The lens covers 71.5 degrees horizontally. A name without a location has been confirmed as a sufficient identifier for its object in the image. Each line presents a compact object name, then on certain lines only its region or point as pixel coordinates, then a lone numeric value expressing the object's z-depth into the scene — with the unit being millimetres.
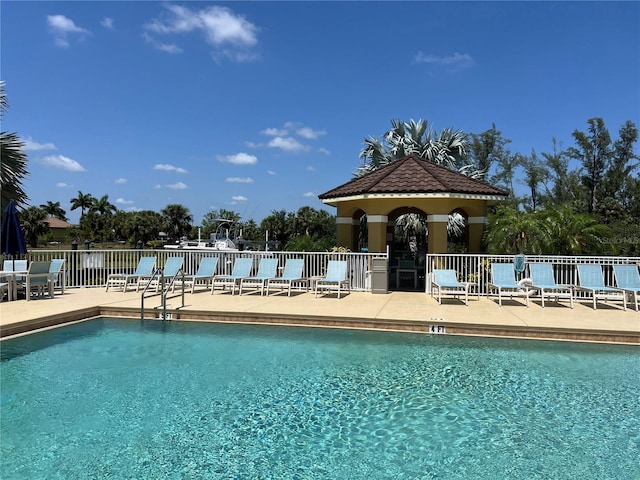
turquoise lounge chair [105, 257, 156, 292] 13406
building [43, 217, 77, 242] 76188
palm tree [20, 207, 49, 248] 57719
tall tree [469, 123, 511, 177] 41719
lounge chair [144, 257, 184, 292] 13634
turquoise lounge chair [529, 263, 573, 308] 10898
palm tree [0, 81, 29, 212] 14156
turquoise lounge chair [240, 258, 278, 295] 12789
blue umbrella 11906
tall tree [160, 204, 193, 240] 61875
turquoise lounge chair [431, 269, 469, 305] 11086
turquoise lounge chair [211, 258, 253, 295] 12950
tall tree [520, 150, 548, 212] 43156
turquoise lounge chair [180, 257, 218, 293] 13242
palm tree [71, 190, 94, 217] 84688
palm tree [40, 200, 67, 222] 86875
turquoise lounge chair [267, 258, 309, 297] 12812
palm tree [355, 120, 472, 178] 26281
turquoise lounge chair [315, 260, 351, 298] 12398
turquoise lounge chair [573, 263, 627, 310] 10758
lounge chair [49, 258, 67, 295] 12688
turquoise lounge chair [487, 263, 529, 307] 11328
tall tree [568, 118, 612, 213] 42625
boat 31703
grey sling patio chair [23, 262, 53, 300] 11078
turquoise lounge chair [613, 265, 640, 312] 10682
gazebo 14359
